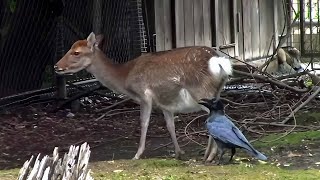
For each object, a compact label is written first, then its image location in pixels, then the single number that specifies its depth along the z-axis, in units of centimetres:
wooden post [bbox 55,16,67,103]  1212
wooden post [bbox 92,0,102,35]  1278
